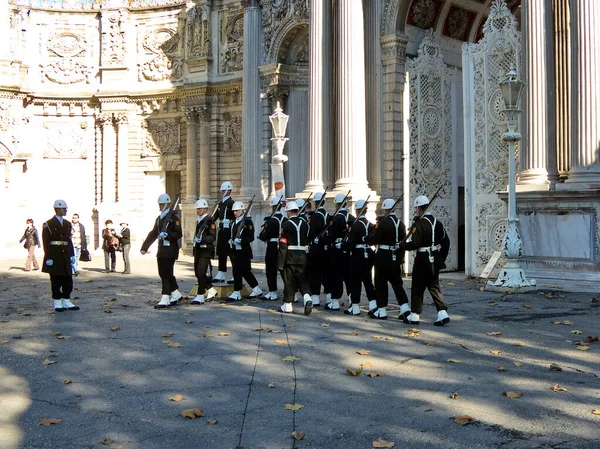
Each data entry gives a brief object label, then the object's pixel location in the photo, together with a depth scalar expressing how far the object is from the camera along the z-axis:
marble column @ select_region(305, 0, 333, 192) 22.77
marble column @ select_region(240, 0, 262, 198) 27.67
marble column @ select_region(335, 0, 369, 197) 21.38
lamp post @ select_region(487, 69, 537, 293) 15.57
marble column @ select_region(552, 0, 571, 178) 17.47
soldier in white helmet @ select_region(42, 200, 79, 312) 13.78
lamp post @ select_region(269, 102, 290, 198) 21.41
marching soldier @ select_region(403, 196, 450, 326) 11.45
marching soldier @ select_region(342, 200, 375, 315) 13.30
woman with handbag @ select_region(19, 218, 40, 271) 24.38
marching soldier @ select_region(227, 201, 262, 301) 15.08
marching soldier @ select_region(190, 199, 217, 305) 14.48
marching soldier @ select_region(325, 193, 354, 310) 14.05
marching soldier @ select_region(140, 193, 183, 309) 14.12
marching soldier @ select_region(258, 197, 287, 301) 14.92
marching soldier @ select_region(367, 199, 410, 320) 12.38
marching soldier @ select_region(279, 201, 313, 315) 13.44
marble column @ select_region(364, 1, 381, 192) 22.33
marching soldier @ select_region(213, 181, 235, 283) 16.27
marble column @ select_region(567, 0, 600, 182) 15.81
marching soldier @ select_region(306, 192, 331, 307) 14.48
